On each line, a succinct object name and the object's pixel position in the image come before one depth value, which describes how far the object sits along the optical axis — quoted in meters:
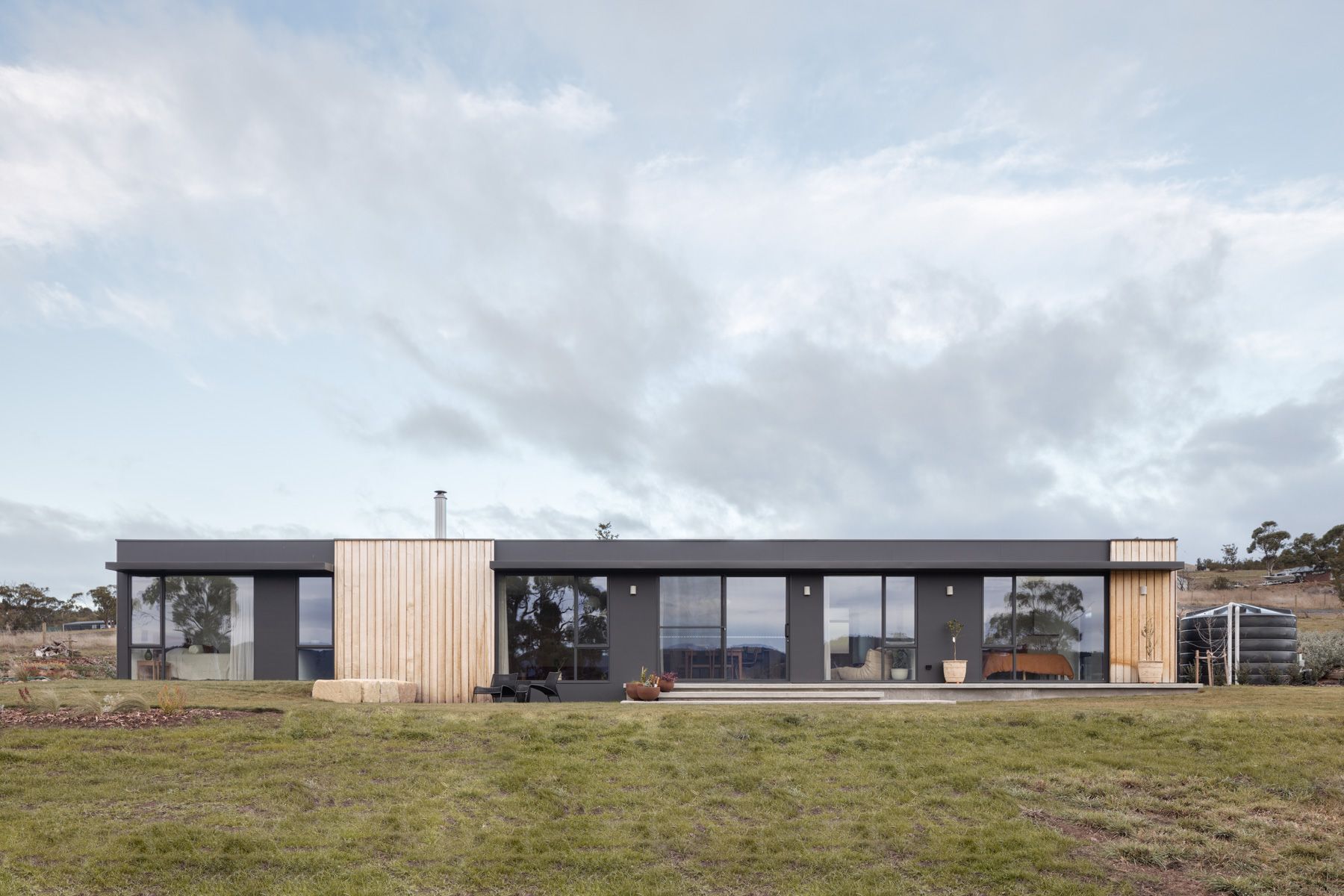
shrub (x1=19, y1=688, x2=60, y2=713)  10.81
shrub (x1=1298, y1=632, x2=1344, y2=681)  18.47
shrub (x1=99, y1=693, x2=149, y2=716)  10.66
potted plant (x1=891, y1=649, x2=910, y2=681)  17.33
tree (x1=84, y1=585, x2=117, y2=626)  36.62
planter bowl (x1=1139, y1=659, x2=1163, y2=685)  17.02
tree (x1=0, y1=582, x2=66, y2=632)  32.16
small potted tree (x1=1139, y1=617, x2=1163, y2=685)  17.02
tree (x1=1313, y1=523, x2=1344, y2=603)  48.39
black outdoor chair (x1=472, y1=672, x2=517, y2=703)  15.62
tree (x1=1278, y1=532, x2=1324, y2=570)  51.03
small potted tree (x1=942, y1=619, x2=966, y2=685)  16.91
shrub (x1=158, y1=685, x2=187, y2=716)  10.91
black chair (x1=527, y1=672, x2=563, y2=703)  16.08
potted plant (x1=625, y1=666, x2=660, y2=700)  15.37
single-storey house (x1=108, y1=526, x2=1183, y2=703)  16.86
